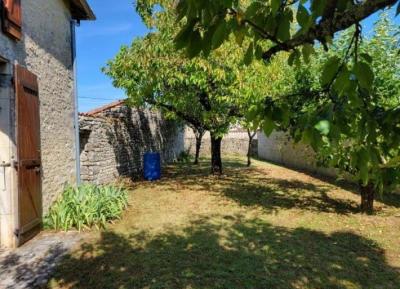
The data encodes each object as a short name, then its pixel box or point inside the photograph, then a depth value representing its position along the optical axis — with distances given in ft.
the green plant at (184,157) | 72.87
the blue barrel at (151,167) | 43.88
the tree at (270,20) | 4.75
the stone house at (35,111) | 19.21
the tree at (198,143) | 67.56
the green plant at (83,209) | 23.02
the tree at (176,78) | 32.76
